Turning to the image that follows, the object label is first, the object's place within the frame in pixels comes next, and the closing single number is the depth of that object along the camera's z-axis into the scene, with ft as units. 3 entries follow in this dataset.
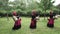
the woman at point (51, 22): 12.12
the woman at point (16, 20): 11.87
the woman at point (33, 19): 11.78
